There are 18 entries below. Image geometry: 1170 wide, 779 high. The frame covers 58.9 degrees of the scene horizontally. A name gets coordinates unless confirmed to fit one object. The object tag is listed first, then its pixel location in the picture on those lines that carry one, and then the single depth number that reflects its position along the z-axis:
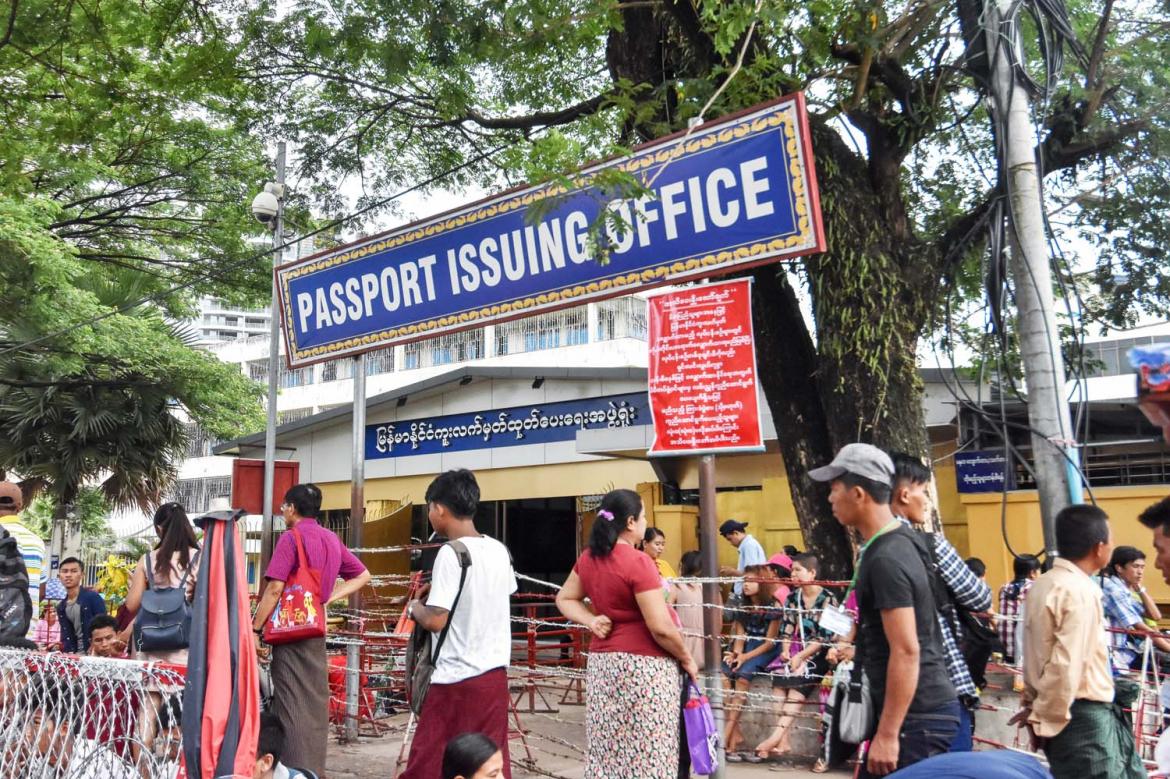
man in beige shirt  3.51
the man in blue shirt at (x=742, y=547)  9.45
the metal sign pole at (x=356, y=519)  8.66
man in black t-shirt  3.15
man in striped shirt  5.82
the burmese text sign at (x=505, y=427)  15.41
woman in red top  4.48
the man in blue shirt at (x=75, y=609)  9.85
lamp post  10.65
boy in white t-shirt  4.32
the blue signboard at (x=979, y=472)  12.05
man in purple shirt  5.73
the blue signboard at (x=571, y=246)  6.20
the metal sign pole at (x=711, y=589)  5.98
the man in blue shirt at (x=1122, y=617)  6.48
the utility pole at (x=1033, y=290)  5.49
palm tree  16.22
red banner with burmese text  6.04
